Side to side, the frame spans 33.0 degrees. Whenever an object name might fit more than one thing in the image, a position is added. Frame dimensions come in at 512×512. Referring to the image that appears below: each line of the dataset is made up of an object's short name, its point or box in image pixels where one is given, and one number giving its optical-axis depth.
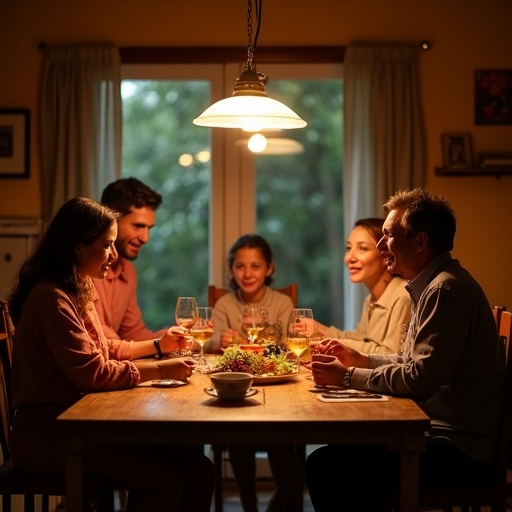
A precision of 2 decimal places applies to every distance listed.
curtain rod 4.86
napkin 2.47
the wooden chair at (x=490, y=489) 2.52
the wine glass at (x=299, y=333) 2.88
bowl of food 2.44
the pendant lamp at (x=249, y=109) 2.92
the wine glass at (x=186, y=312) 2.97
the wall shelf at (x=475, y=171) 4.73
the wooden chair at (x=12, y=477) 2.60
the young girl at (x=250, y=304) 3.99
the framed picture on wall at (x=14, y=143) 4.88
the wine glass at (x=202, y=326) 2.97
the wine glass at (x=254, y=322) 3.40
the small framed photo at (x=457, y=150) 4.78
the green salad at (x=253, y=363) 2.79
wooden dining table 2.21
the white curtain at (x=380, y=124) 4.77
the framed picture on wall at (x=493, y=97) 4.86
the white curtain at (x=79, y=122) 4.79
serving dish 2.77
